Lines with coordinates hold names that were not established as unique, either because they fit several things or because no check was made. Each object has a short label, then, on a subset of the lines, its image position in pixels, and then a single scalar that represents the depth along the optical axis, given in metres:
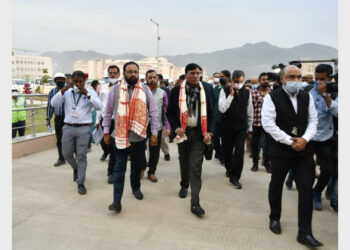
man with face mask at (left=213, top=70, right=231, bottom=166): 6.33
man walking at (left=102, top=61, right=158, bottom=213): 3.77
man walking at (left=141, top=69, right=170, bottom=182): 5.12
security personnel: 7.12
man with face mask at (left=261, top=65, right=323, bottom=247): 3.02
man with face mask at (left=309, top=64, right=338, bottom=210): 3.56
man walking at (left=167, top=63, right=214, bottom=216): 3.78
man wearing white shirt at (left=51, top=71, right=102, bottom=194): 4.63
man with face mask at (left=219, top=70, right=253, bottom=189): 4.73
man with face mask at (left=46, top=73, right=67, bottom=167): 5.92
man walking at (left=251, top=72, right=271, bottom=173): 5.80
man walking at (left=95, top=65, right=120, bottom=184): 5.11
